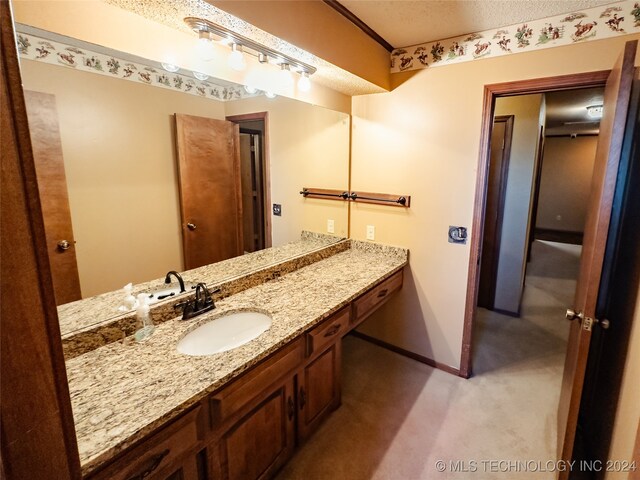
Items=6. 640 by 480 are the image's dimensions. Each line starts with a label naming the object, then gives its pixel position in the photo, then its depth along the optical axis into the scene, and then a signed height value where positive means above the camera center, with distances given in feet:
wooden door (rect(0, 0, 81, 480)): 1.64 -0.72
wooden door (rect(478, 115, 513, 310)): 10.22 -0.46
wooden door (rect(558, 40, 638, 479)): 4.08 -0.61
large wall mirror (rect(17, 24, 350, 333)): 3.59 +0.47
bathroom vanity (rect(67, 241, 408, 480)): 2.96 -2.21
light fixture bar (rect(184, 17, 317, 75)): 4.23 +2.08
